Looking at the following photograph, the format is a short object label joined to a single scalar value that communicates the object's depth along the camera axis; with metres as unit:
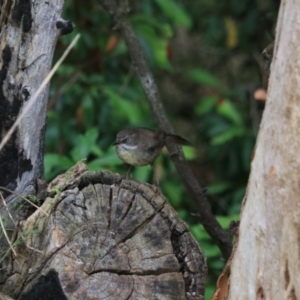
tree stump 4.96
